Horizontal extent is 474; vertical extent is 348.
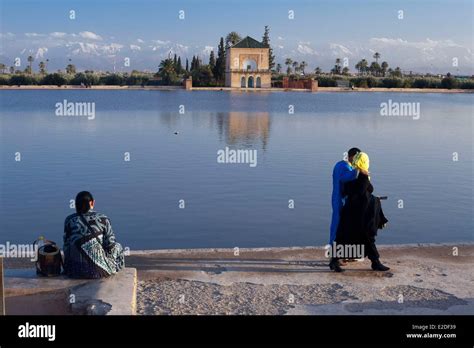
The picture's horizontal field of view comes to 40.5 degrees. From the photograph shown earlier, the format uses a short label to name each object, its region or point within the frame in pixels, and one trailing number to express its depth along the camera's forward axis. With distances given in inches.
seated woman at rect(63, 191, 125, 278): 209.6
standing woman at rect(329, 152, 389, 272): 234.5
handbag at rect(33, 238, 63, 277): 214.1
